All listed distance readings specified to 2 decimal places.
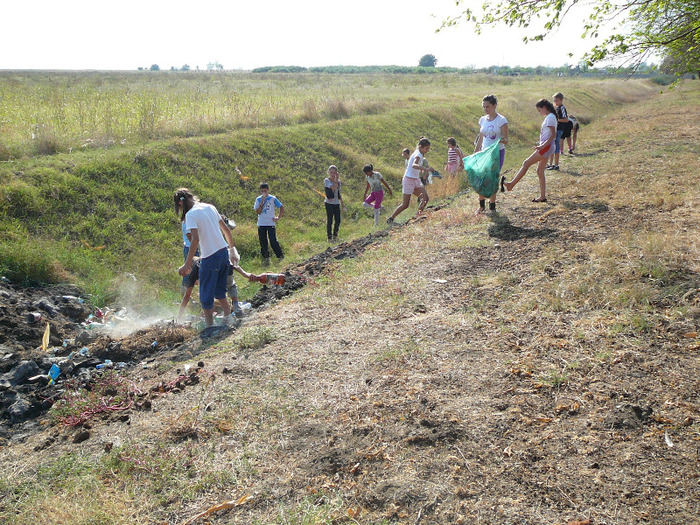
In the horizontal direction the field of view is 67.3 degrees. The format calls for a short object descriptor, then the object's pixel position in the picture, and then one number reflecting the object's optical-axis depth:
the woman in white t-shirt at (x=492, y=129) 8.75
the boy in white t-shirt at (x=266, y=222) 10.70
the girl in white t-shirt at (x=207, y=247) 6.30
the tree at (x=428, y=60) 135.62
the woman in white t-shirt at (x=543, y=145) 8.66
